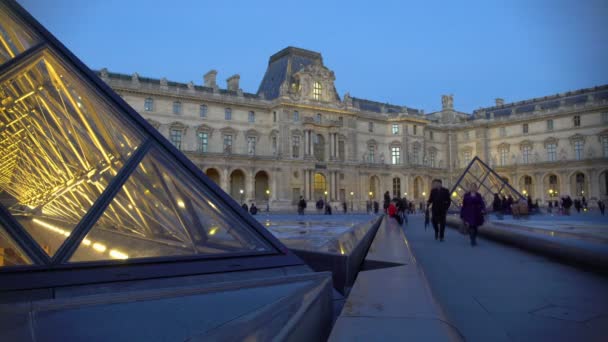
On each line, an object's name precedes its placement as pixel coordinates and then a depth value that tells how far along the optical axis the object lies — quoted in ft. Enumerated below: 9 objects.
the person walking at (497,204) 77.61
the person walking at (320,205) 124.55
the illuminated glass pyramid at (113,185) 10.94
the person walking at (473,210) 28.89
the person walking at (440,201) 32.91
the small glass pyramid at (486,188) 84.83
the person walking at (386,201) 63.14
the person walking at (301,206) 97.94
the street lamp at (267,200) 135.08
